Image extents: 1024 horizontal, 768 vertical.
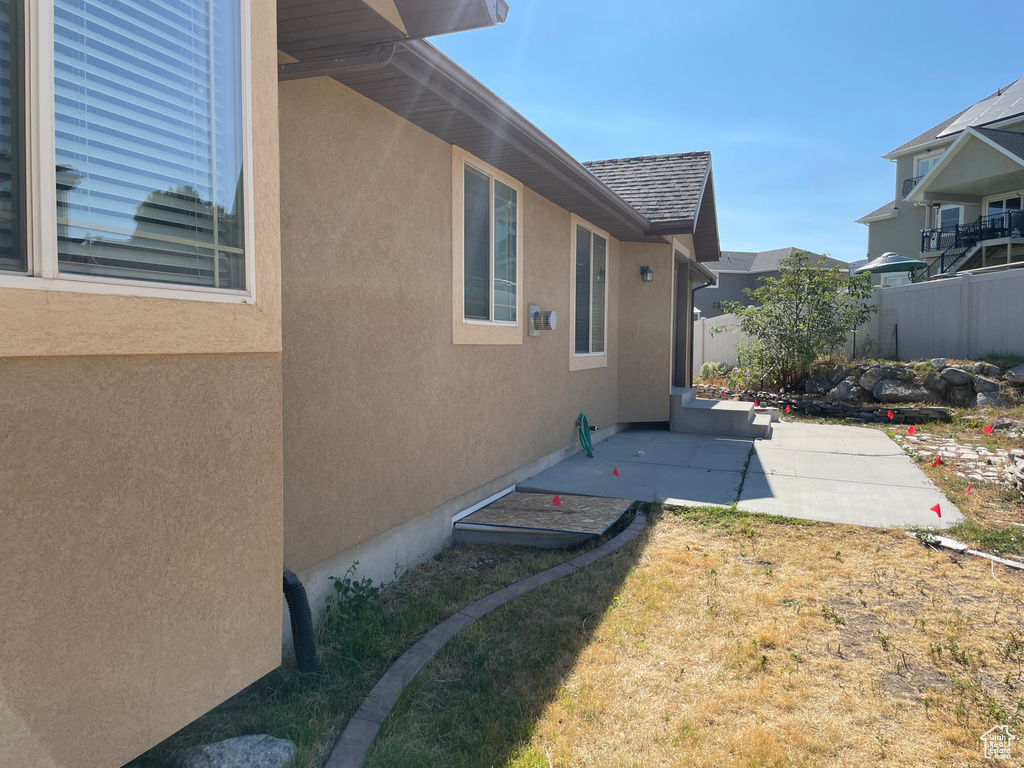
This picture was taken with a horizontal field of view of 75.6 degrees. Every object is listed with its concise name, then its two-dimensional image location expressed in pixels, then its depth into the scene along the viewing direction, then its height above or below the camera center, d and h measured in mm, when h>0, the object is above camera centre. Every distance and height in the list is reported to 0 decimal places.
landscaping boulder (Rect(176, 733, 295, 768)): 2480 -1501
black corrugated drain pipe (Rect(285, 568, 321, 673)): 3201 -1278
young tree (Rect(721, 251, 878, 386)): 14358 +1010
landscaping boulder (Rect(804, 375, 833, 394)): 14250 -510
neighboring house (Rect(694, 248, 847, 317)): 37344 +5139
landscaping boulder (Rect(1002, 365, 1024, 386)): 12219 -274
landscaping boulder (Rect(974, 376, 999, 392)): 12284 -441
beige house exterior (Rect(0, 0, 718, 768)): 1815 -75
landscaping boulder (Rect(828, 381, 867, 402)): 13625 -655
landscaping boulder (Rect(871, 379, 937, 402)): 13000 -621
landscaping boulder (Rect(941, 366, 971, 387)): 12625 -283
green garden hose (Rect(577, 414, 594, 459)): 8883 -965
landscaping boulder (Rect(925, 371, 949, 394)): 12863 -425
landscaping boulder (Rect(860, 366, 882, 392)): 13562 -340
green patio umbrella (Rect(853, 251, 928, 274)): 18734 +2775
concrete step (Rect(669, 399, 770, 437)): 10875 -972
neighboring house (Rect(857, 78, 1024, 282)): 22672 +6373
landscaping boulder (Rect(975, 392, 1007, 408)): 12055 -717
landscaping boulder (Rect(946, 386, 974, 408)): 12586 -666
